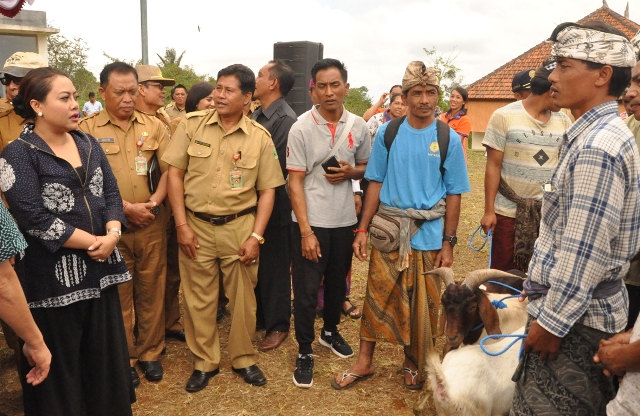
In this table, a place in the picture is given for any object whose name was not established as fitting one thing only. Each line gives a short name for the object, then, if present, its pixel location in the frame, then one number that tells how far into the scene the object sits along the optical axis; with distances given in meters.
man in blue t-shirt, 3.71
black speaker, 6.77
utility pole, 8.28
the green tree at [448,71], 24.28
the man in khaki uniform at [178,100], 8.50
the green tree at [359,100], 26.26
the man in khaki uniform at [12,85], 4.00
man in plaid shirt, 1.89
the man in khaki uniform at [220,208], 3.91
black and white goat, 2.83
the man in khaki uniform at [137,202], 3.94
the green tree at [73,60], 25.88
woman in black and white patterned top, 2.80
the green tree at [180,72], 29.21
